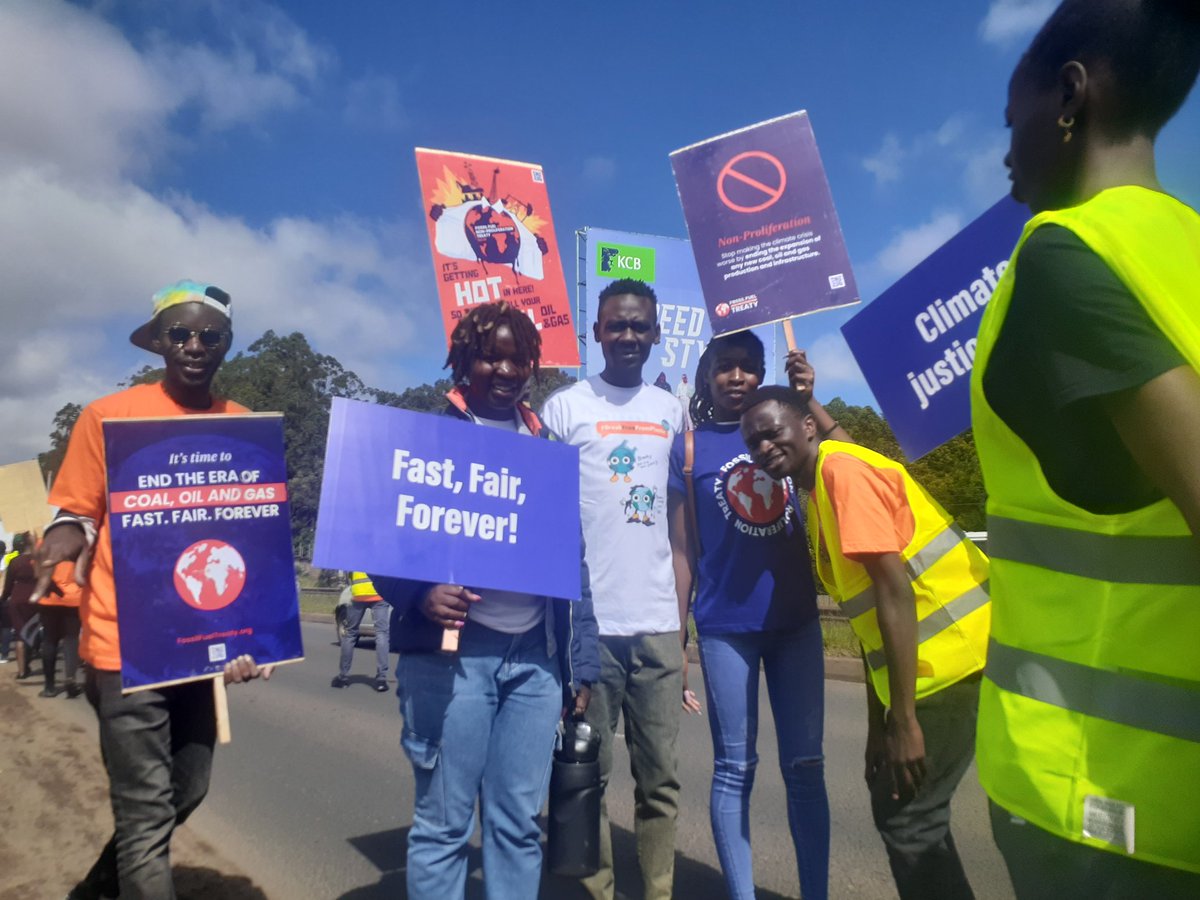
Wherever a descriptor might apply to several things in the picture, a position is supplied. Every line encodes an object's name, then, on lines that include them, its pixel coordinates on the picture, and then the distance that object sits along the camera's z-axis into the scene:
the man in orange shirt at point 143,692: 2.63
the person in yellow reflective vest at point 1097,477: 0.97
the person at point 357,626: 8.95
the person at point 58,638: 8.55
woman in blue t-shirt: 2.95
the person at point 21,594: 10.87
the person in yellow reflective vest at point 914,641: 2.26
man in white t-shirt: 3.15
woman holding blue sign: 2.42
